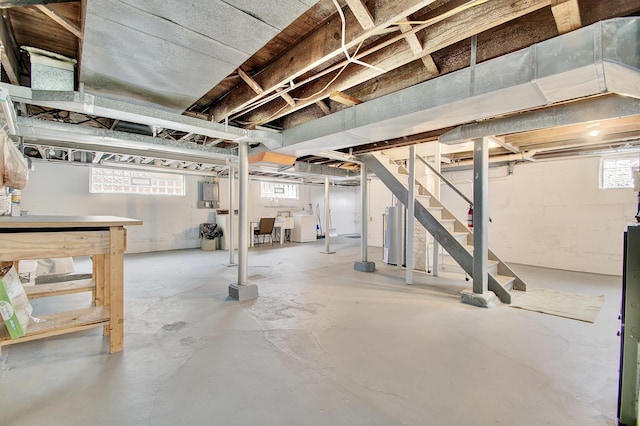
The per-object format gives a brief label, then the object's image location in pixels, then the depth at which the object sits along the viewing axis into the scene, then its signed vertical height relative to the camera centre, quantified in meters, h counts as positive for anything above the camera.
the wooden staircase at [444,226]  3.65 -0.28
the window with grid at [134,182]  6.55 +0.61
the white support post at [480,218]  3.29 -0.12
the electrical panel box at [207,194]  8.02 +0.36
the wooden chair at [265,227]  8.05 -0.59
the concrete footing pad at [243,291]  3.36 -1.05
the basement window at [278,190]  9.73 +0.62
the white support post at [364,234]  5.05 -0.49
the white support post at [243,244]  3.43 -0.47
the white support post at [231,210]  5.30 -0.07
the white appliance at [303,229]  9.16 -0.74
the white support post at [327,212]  6.85 -0.12
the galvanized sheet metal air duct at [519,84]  1.36 +0.76
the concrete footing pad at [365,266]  5.02 -1.08
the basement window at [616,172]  4.76 +0.64
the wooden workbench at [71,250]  1.72 -0.30
